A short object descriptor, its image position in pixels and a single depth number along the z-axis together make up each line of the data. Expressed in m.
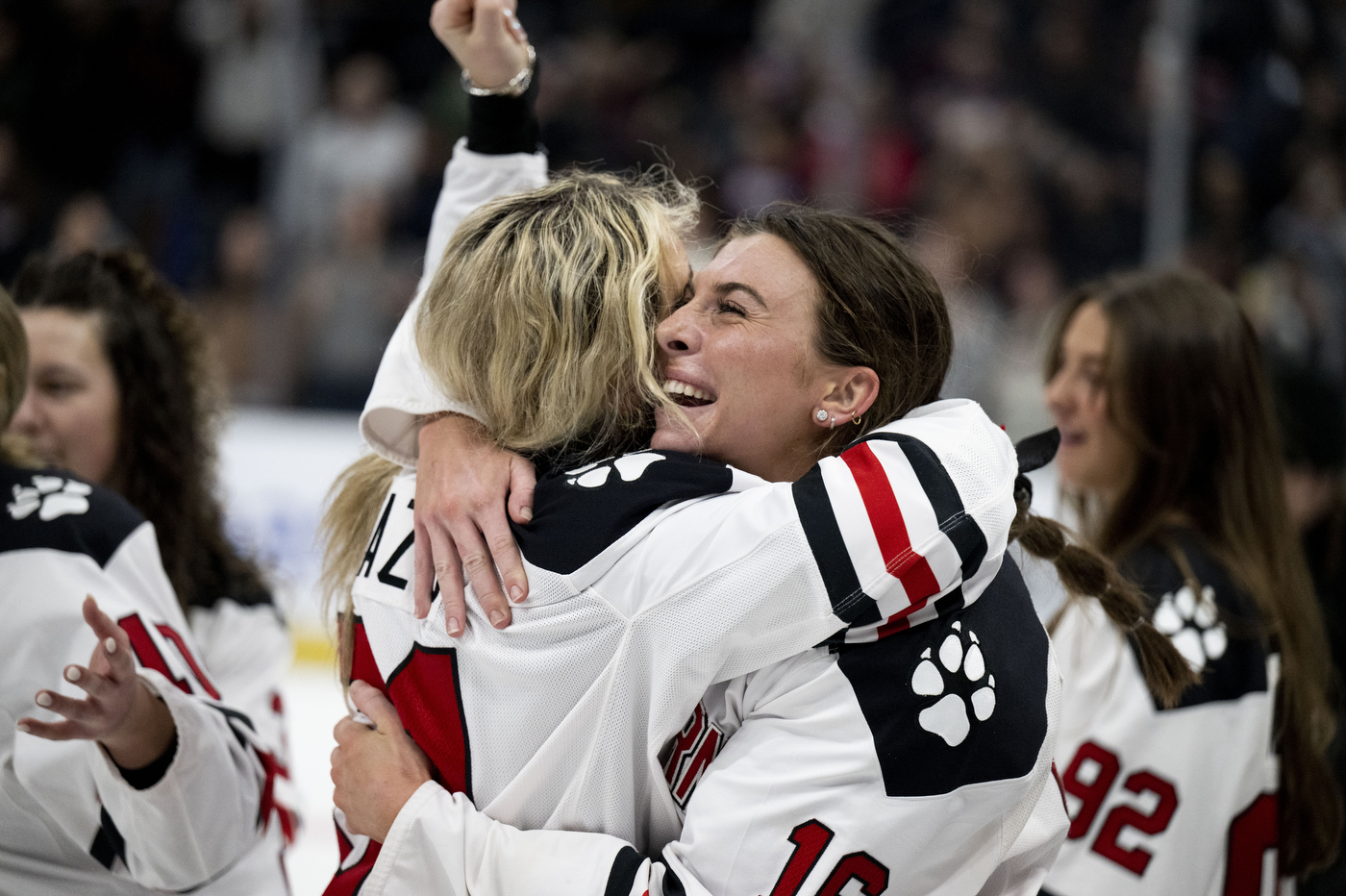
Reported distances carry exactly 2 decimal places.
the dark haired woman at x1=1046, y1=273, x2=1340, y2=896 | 3.51
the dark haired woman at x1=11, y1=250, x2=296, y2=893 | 3.70
